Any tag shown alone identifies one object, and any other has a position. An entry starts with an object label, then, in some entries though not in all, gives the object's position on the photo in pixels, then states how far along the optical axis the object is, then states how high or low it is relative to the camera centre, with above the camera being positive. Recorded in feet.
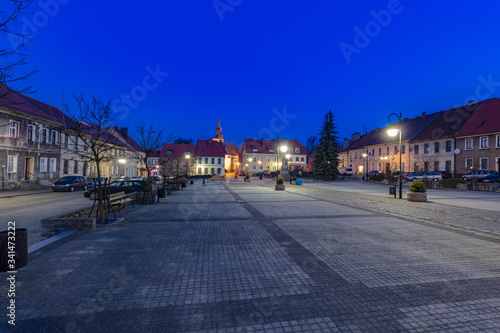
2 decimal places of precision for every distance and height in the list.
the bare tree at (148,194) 48.53 -4.84
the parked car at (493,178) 93.37 -1.13
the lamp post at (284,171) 134.40 -0.11
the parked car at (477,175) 101.11 -0.12
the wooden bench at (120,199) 34.96 -4.73
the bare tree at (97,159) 29.43 +1.18
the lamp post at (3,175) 79.00 -3.10
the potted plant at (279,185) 84.69 -4.68
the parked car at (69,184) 80.43 -5.46
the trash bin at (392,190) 65.42 -4.38
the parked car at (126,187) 56.18 -4.23
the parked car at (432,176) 121.70 -1.09
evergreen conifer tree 158.51 +10.87
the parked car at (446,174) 125.14 -0.06
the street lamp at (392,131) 54.80 +8.88
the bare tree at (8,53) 15.23 +6.67
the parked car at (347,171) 210.86 +0.42
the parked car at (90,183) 83.15 -5.39
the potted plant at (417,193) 53.41 -4.02
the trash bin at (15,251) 12.95 -4.37
